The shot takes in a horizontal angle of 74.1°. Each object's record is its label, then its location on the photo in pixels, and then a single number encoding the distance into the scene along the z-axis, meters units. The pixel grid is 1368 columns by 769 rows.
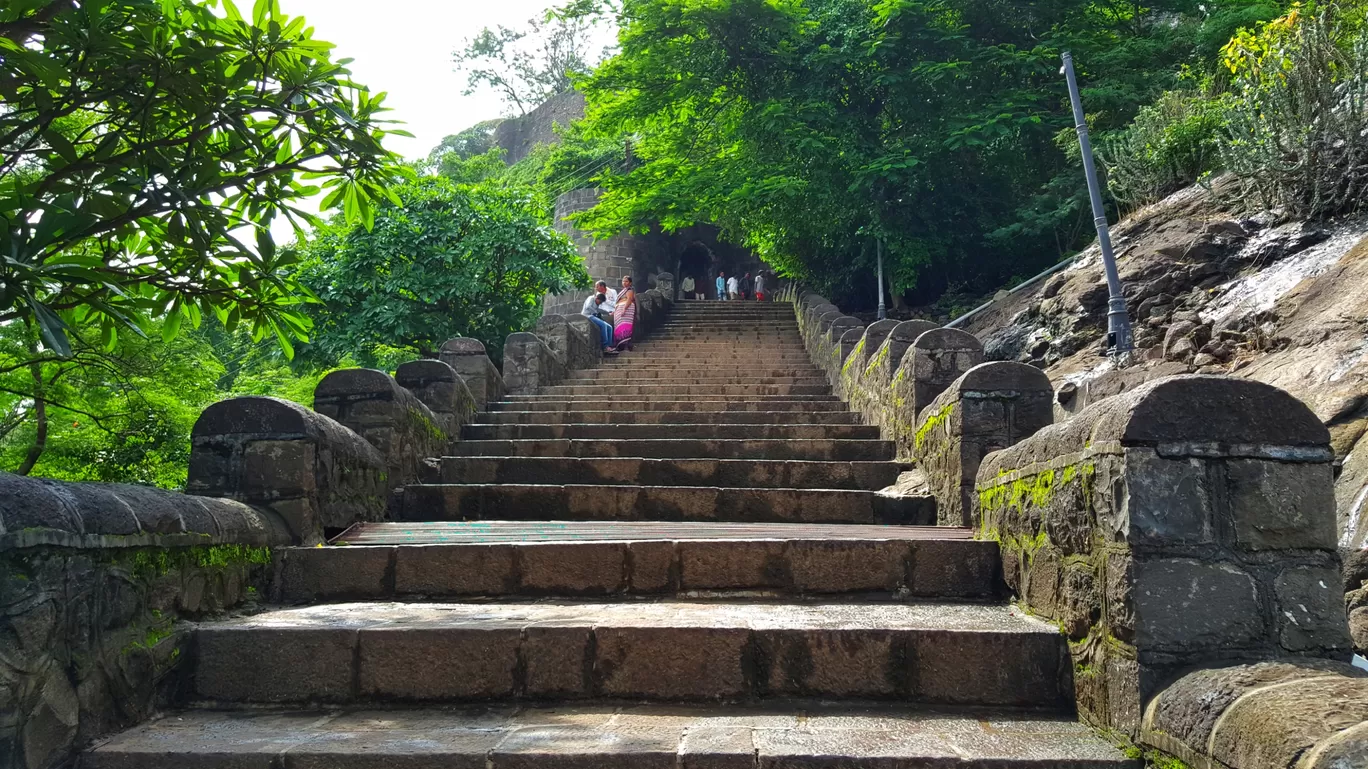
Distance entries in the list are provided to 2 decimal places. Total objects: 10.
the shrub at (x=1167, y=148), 10.62
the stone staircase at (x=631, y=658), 2.46
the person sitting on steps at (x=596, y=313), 14.76
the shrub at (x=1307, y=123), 7.27
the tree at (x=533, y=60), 43.19
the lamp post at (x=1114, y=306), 8.20
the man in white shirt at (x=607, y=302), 15.21
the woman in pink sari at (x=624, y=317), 15.41
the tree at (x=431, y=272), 13.52
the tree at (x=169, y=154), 2.49
